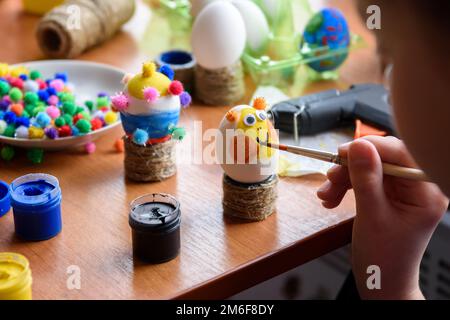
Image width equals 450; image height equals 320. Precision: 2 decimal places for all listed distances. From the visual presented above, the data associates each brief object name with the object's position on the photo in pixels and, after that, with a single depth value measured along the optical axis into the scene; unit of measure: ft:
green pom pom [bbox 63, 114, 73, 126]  3.03
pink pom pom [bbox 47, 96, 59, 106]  3.23
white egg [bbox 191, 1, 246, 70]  3.25
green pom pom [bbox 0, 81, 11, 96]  3.25
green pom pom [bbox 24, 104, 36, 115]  3.16
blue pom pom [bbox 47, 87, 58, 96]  3.28
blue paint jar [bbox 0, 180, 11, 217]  2.61
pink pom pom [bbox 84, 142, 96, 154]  3.09
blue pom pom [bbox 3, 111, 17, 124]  3.06
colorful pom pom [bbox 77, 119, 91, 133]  2.99
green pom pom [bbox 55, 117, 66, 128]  2.99
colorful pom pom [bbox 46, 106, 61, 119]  3.09
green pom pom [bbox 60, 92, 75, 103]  3.22
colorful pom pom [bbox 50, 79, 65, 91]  3.34
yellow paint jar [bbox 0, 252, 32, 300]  2.10
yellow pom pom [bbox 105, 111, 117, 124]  3.13
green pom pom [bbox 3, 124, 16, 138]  3.01
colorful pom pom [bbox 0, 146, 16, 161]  2.98
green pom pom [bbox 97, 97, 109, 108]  3.29
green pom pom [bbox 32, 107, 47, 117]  3.11
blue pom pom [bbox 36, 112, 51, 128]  2.99
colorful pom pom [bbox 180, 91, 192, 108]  2.83
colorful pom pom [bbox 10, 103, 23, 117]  3.12
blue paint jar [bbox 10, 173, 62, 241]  2.45
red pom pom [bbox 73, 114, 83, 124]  3.06
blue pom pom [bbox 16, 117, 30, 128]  3.03
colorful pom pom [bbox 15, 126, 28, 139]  2.97
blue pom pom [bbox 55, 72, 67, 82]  3.46
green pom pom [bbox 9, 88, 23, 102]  3.22
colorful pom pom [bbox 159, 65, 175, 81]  2.79
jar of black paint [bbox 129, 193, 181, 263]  2.37
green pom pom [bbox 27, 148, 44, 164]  2.99
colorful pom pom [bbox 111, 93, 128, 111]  2.70
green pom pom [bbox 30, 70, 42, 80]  3.43
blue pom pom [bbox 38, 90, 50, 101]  3.25
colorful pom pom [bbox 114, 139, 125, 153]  3.10
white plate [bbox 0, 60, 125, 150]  3.53
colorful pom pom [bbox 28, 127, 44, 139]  2.96
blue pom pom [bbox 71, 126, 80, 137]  2.99
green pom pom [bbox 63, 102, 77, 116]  3.10
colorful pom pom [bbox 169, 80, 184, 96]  2.72
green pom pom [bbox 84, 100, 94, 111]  3.28
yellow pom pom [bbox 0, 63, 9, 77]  3.39
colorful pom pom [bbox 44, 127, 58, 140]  2.95
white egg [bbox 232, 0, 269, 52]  3.63
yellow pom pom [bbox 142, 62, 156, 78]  2.70
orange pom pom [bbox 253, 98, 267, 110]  2.58
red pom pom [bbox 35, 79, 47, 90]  3.35
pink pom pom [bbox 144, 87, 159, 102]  2.66
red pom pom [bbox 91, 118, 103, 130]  3.07
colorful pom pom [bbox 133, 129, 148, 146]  2.71
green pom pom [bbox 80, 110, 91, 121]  3.06
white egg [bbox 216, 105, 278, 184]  2.52
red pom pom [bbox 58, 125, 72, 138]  2.98
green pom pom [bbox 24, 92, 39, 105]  3.21
